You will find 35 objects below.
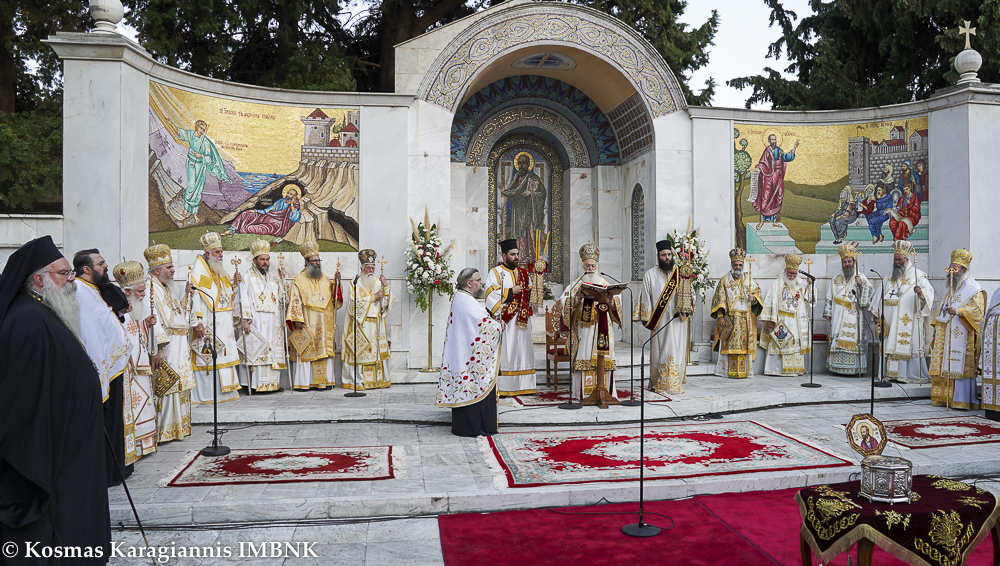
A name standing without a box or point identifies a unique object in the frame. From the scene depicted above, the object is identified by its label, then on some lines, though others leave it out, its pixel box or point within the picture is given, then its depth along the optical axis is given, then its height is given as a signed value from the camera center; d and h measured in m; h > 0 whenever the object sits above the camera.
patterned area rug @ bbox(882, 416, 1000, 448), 7.09 -1.71
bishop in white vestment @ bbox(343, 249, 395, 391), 9.91 -0.79
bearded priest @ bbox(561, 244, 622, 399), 8.55 -0.71
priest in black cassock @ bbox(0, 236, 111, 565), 3.53 -0.77
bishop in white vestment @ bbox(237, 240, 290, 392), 9.40 -0.67
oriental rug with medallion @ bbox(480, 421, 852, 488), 5.92 -1.70
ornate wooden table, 3.39 -1.27
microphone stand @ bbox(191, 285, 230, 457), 6.53 -1.67
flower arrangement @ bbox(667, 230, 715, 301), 11.02 +0.37
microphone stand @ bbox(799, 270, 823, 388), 10.93 -0.20
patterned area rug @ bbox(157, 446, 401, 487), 5.74 -1.70
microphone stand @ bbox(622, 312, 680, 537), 4.70 -1.77
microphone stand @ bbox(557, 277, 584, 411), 8.42 -1.59
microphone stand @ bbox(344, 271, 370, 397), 9.31 -0.55
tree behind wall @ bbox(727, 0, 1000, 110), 13.82 +5.25
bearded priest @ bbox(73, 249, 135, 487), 5.13 -0.51
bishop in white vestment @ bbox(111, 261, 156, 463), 6.19 -0.75
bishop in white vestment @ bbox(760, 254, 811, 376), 11.03 -0.71
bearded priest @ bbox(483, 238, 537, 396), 9.35 -0.70
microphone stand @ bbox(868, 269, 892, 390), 9.63 -1.31
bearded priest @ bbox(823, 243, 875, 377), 10.80 -0.61
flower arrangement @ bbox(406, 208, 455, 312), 10.41 +0.19
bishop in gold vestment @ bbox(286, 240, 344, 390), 9.76 -0.61
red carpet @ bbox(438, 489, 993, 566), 4.30 -1.79
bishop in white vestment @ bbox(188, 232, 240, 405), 8.73 -0.64
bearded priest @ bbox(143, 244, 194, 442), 6.82 -0.80
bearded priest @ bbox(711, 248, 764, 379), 10.88 -0.65
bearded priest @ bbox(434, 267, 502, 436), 7.24 -0.95
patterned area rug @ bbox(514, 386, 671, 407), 8.80 -1.62
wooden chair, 9.73 -0.93
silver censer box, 3.59 -1.08
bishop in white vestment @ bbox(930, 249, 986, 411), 8.80 -0.80
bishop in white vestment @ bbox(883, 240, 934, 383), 10.38 -0.67
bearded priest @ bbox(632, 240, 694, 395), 9.22 -0.57
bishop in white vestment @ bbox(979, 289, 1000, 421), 8.24 -1.00
